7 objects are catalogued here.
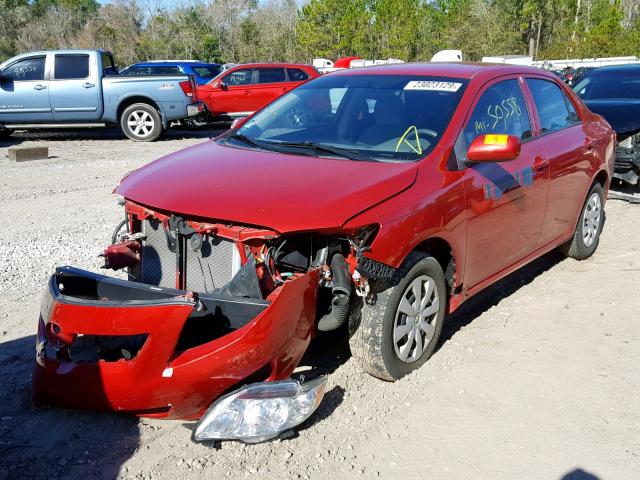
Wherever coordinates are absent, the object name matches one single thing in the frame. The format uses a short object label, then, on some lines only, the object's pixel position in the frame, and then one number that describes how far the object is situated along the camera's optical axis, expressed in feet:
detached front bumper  10.10
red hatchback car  54.65
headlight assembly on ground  10.30
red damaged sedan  10.32
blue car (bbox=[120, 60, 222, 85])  60.64
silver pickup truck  46.68
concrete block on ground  37.99
